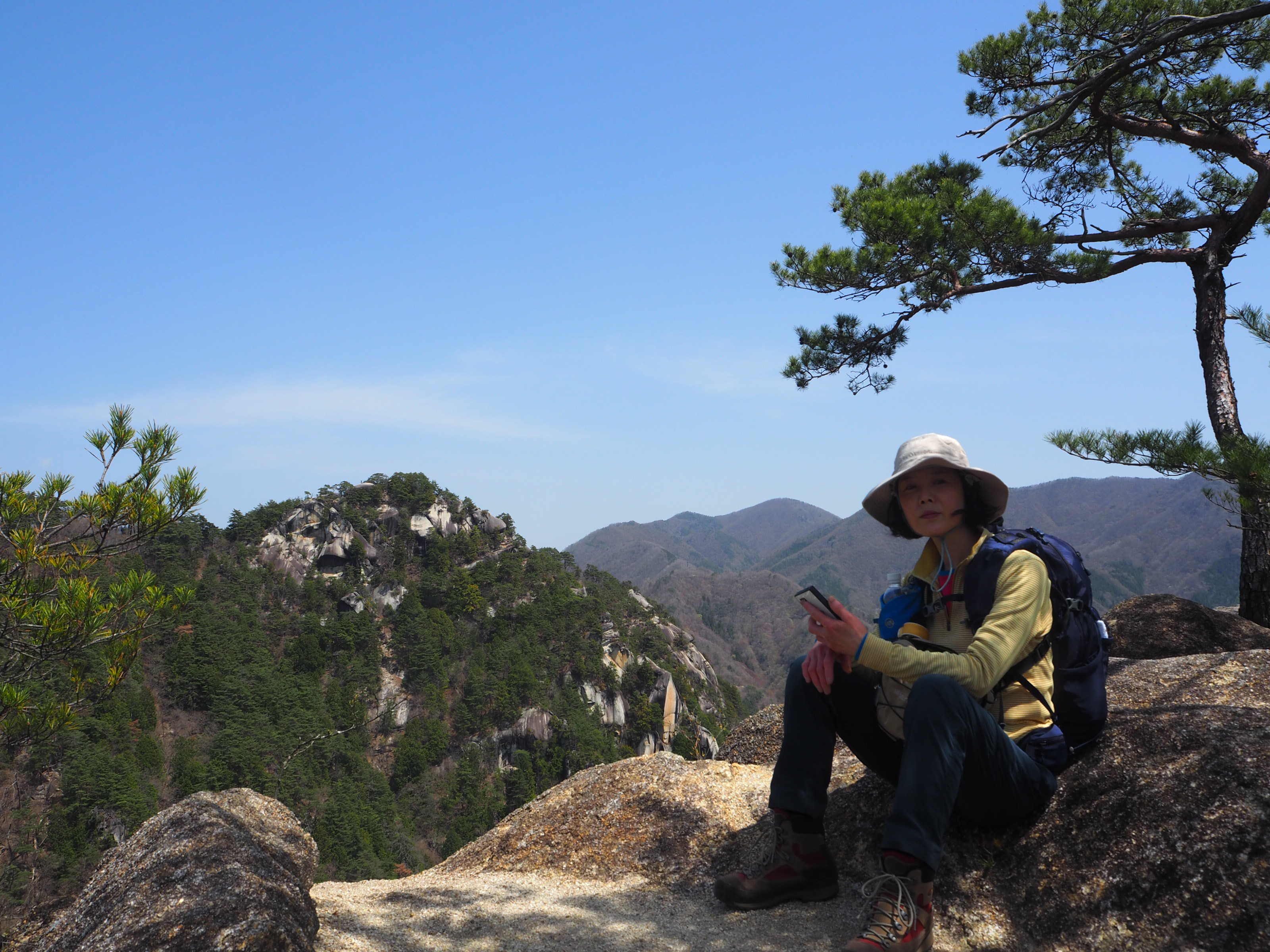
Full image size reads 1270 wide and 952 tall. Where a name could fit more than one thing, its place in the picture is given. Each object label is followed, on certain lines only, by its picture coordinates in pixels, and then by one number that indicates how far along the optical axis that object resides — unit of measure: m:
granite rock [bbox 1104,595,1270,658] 5.64
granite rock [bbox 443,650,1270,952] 2.19
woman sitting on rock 2.29
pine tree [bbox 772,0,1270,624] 6.60
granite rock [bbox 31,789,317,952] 2.27
